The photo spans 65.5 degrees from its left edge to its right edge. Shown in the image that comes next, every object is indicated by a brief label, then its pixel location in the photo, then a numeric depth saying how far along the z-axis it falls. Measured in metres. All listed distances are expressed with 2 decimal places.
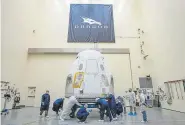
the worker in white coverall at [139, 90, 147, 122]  5.28
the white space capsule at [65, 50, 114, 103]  7.21
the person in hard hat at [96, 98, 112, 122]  5.56
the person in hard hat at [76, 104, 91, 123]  5.29
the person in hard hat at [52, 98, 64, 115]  7.09
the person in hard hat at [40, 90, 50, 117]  6.75
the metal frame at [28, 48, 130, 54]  13.40
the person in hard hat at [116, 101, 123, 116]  6.71
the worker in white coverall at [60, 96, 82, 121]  5.63
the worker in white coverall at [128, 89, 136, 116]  7.73
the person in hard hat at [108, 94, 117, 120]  5.97
